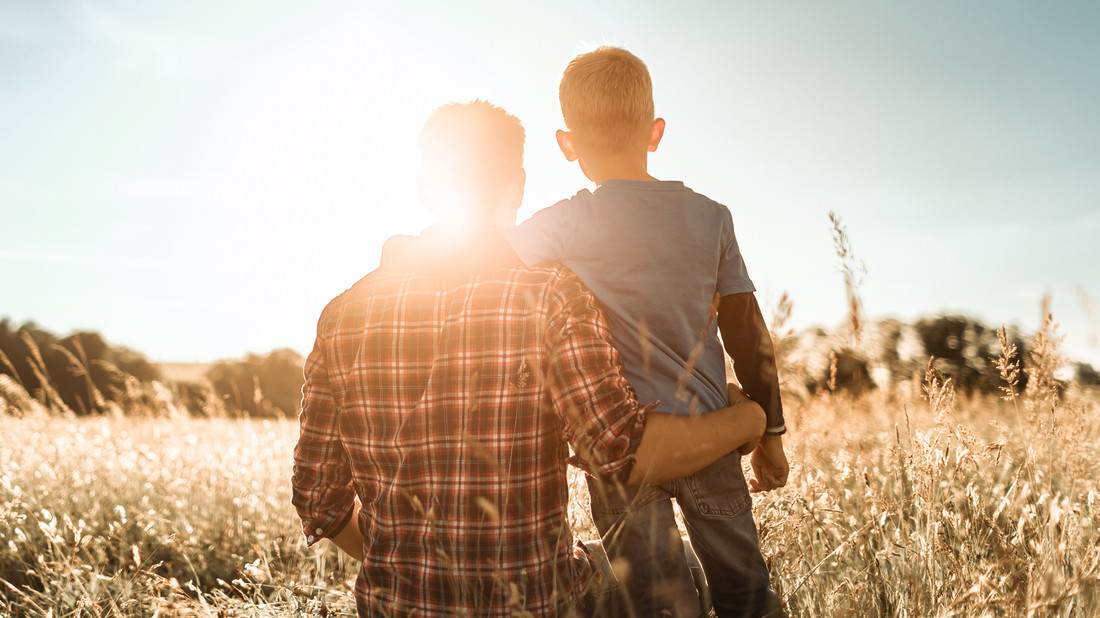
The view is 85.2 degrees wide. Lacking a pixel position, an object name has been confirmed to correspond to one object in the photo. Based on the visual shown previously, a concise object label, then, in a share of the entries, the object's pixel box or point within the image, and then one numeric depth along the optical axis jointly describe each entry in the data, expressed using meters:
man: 1.46
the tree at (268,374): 22.78
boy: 1.73
